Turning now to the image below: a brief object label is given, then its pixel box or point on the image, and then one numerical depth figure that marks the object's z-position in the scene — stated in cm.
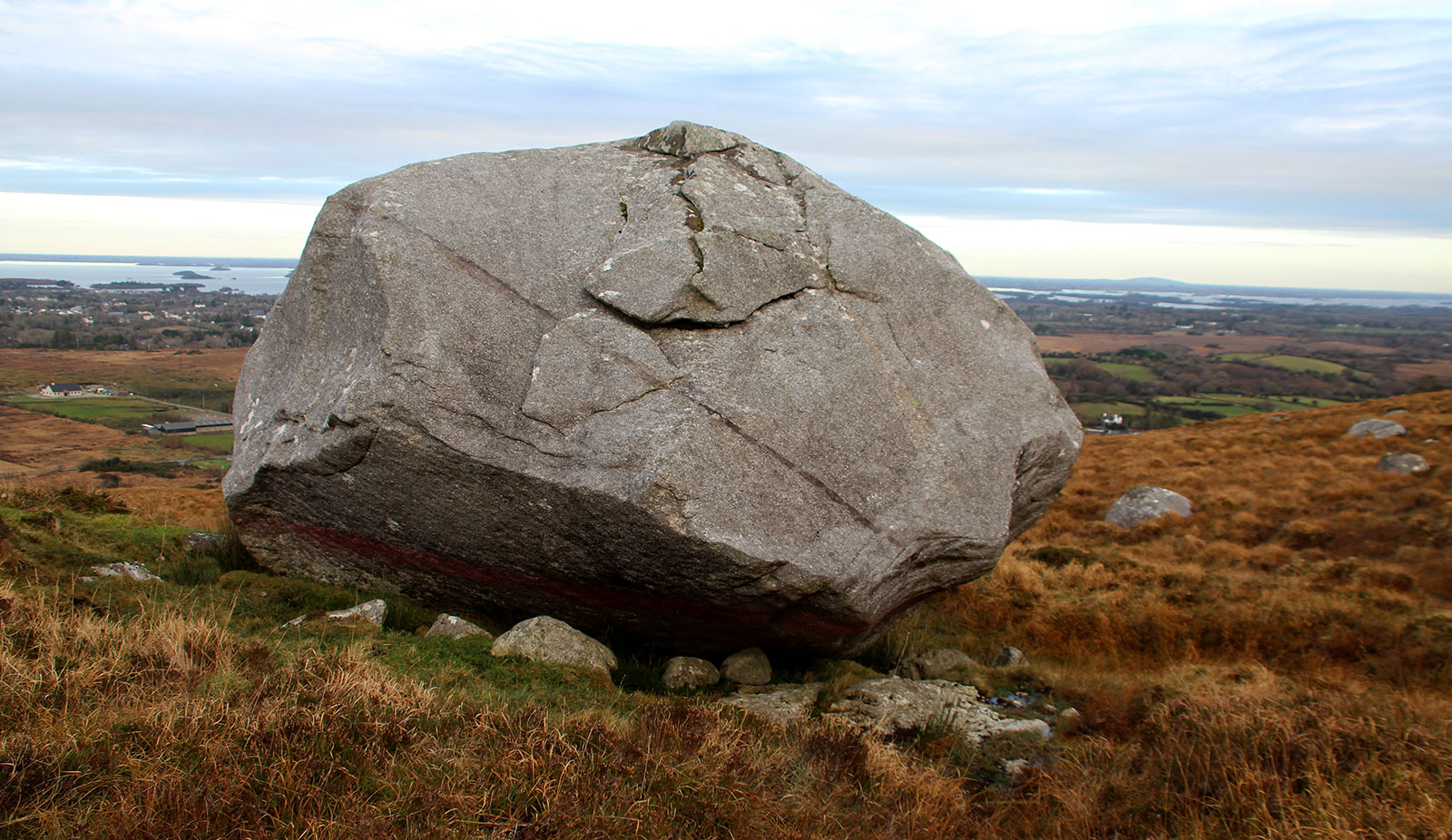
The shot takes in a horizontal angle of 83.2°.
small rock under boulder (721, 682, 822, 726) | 693
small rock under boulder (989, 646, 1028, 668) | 938
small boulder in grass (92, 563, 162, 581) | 770
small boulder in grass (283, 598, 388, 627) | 736
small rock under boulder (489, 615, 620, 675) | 711
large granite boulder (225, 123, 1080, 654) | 688
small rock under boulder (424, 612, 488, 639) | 738
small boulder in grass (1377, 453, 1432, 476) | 1917
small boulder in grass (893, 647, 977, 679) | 889
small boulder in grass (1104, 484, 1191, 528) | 1842
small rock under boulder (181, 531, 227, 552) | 955
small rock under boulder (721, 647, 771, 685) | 816
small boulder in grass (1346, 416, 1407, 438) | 2362
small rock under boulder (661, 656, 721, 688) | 782
